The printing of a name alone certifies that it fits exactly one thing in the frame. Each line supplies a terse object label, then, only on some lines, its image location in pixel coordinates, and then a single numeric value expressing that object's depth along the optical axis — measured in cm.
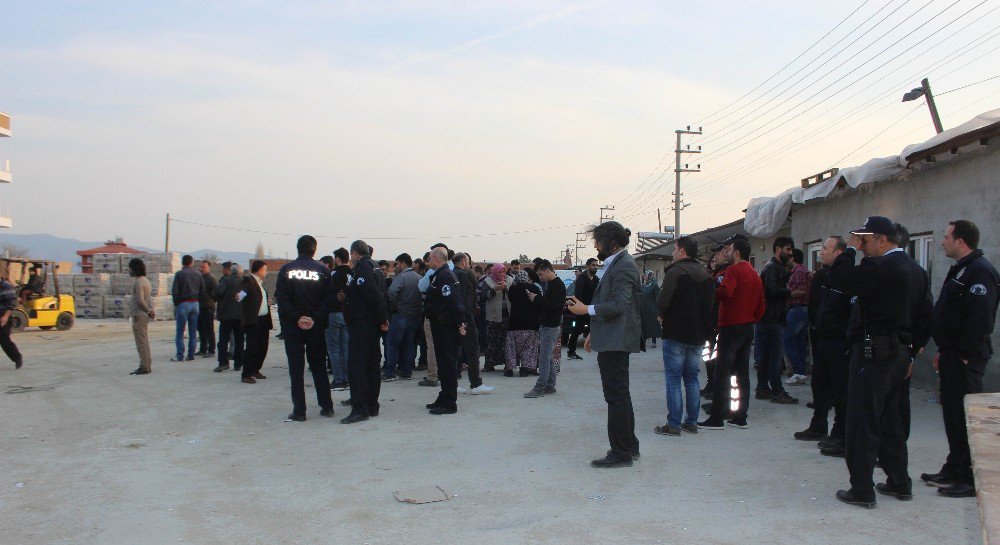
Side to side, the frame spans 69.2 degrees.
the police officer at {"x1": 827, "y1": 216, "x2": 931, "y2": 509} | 473
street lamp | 1948
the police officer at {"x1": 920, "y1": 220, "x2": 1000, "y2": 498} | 499
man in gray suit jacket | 594
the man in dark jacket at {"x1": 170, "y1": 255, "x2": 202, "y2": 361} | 1298
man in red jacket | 746
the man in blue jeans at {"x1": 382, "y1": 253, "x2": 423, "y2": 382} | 1077
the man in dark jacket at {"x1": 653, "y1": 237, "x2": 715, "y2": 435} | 715
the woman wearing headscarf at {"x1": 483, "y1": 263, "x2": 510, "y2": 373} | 1190
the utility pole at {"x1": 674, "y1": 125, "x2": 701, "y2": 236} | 3972
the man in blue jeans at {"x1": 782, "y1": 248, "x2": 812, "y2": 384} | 923
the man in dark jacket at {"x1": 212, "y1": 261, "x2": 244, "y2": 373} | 1204
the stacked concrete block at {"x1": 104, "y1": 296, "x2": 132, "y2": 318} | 2966
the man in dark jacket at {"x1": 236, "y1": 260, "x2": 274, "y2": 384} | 1086
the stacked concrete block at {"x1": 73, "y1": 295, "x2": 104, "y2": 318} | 2967
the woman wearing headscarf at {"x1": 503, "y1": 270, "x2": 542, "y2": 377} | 1096
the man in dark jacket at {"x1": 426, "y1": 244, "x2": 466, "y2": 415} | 829
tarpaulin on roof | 743
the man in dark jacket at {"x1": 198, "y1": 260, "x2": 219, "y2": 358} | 1342
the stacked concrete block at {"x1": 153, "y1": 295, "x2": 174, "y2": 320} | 2764
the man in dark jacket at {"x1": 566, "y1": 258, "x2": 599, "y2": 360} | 1312
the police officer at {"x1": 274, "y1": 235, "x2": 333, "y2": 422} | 793
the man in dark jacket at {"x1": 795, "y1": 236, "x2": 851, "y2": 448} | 636
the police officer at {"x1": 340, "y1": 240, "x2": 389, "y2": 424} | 789
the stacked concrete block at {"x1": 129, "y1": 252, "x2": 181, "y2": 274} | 2981
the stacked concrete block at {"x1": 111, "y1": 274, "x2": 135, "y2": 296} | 2977
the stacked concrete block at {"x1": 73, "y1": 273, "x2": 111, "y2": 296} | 2955
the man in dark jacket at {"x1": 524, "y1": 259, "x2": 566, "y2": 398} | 955
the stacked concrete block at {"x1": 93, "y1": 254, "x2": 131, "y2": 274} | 3019
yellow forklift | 2259
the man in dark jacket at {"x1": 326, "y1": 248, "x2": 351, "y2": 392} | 1027
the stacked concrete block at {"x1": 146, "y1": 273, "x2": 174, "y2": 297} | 2817
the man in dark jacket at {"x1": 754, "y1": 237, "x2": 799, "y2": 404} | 897
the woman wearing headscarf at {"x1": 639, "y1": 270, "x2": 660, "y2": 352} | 1351
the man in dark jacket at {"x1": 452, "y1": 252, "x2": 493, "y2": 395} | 970
